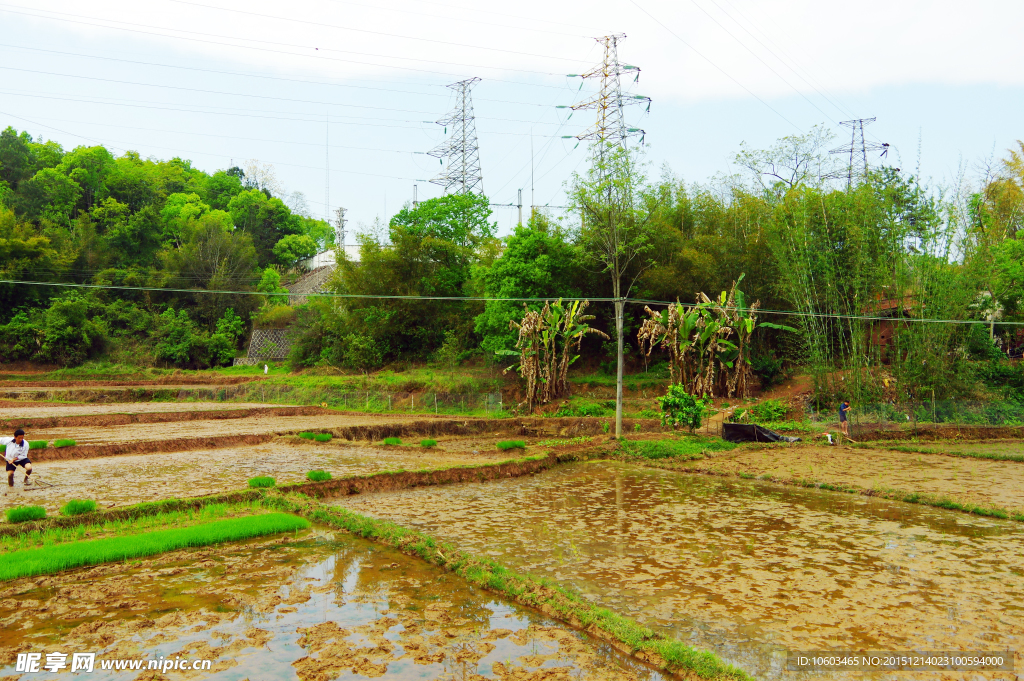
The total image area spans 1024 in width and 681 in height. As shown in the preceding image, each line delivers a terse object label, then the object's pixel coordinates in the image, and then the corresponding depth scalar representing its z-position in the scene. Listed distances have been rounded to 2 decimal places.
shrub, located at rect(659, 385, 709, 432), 17.97
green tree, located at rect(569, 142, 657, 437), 25.88
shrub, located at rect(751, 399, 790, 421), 20.58
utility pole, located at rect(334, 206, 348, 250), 61.19
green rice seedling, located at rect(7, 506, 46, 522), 8.34
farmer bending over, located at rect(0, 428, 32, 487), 10.88
